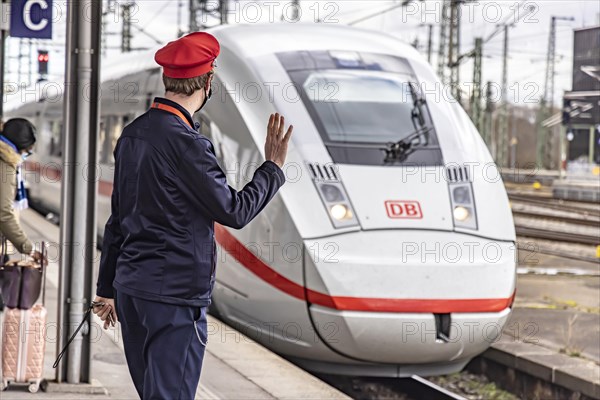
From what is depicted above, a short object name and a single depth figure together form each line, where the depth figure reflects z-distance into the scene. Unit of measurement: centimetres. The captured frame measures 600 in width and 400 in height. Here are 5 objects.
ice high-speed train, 1030
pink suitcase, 897
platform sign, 1698
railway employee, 503
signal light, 3230
